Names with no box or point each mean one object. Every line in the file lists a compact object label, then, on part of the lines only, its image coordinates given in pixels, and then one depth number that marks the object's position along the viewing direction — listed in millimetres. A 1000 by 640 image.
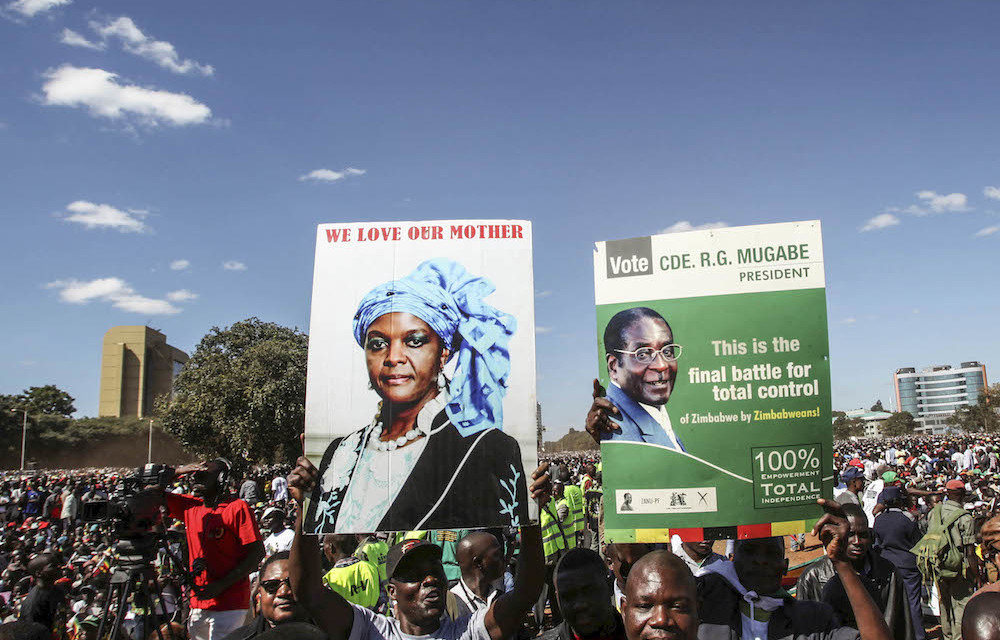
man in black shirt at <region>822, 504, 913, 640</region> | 4359
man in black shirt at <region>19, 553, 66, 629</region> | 5996
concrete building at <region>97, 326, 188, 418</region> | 102312
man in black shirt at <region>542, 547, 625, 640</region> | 3111
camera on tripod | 4605
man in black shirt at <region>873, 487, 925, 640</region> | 7000
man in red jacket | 4926
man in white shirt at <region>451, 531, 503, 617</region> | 5035
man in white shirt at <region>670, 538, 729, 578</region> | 5412
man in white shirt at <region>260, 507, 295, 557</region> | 8288
